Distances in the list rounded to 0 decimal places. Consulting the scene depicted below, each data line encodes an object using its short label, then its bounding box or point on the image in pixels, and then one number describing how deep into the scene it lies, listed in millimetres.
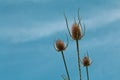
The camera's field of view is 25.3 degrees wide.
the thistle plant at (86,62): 3711
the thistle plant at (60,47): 3738
